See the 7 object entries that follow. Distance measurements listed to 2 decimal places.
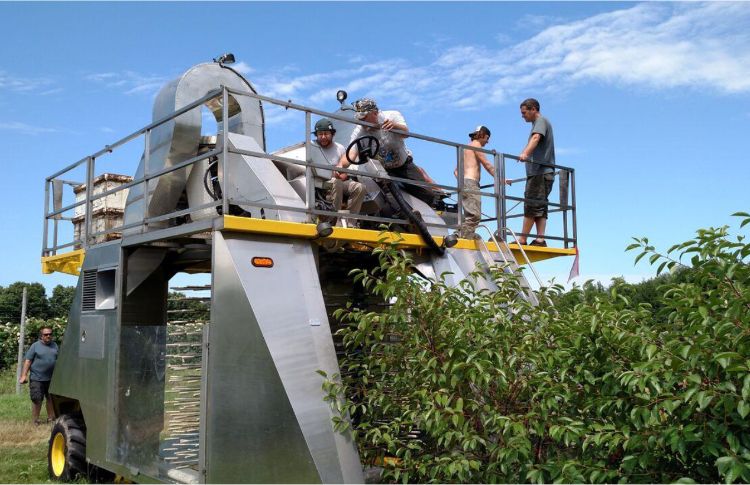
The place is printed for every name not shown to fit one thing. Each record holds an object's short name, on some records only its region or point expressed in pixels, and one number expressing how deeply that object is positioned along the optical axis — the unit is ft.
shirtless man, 25.50
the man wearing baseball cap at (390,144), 24.39
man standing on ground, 42.50
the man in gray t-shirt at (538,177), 29.09
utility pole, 56.39
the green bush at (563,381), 13.04
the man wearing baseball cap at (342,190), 22.90
